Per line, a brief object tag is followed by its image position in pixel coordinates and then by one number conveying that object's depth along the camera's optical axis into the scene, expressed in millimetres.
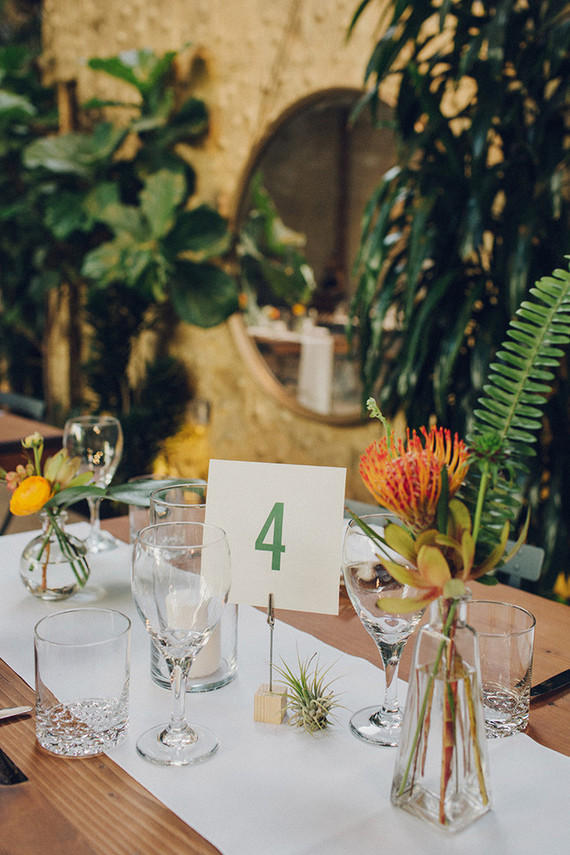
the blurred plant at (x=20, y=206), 4695
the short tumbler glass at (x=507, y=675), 801
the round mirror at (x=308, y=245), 3312
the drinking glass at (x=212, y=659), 872
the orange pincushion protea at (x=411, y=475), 633
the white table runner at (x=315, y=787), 627
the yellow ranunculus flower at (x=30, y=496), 1062
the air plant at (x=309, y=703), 795
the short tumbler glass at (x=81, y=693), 747
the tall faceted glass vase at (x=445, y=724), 627
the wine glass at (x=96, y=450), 1387
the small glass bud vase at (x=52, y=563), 1091
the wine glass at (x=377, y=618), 784
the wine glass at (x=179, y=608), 709
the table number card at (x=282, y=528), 876
